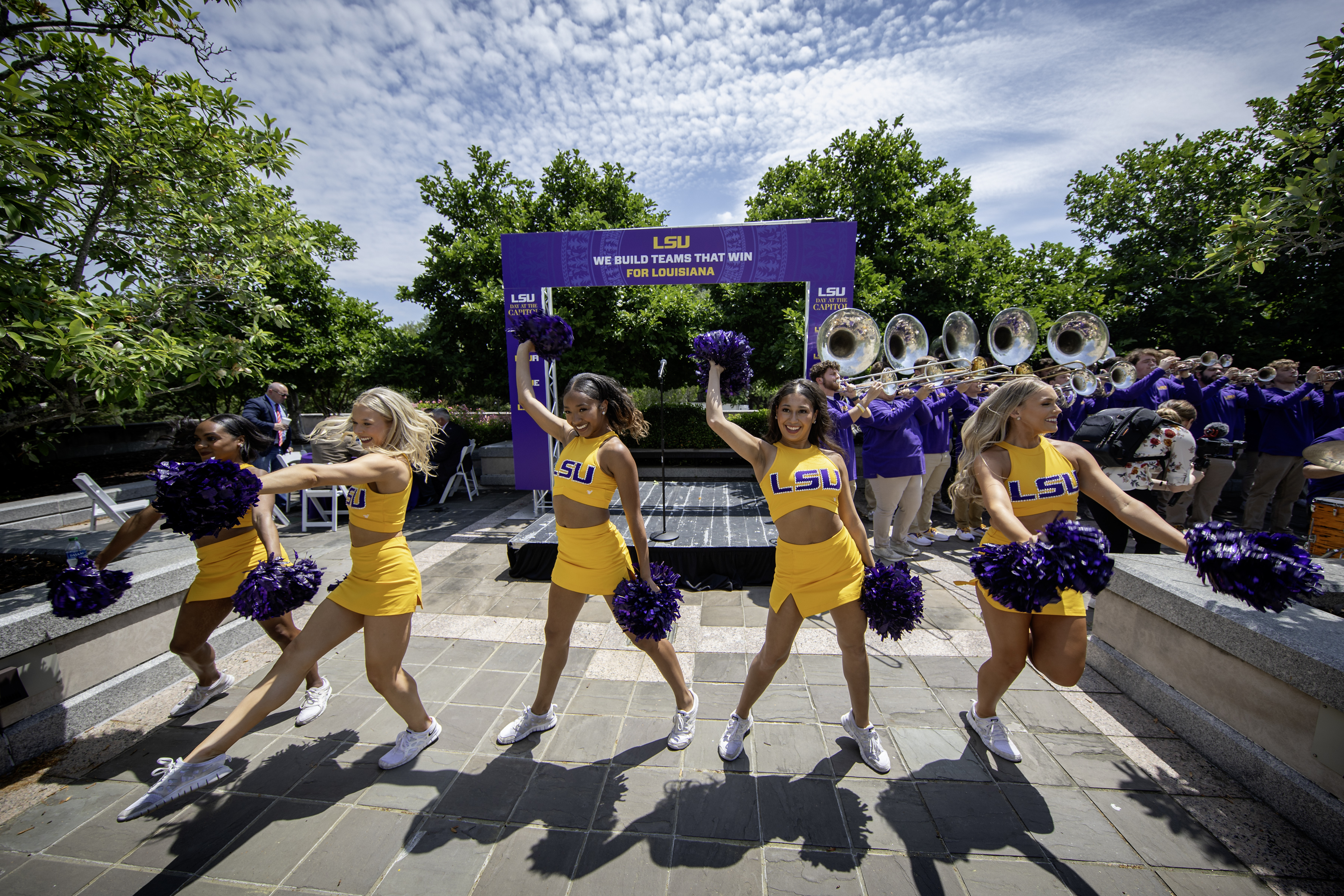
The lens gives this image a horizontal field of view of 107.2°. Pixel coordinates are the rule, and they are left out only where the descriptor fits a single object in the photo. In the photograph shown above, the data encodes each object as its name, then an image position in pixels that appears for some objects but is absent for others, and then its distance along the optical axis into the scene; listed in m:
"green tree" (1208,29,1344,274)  2.78
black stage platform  5.45
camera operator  4.55
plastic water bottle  2.96
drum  4.59
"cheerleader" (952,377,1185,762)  2.37
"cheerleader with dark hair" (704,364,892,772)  2.53
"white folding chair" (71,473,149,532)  4.94
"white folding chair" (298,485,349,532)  7.77
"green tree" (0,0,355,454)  3.00
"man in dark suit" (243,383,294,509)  7.77
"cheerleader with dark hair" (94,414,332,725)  2.93
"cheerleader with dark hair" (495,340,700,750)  2.71
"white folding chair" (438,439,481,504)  9.77
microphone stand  5.77
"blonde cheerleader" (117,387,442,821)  2.32
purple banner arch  7.17
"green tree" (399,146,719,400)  9.91
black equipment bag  4.48
